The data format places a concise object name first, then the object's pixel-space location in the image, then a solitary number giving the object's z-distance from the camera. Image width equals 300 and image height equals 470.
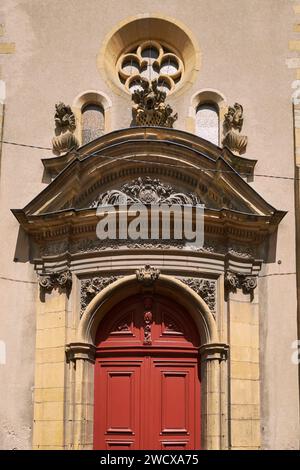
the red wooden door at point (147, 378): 11.46
